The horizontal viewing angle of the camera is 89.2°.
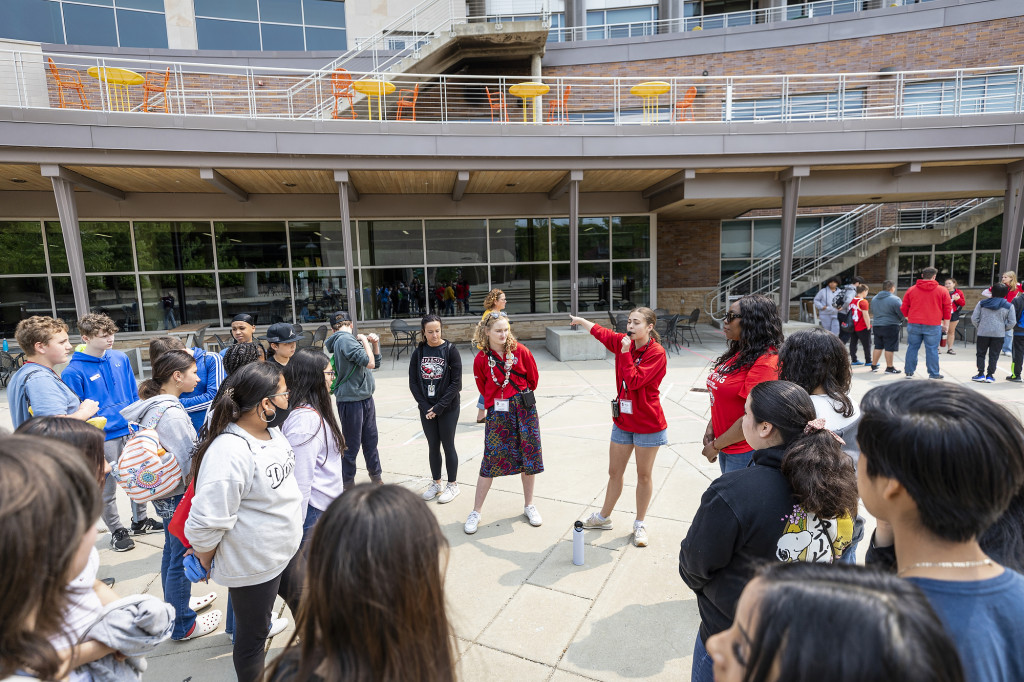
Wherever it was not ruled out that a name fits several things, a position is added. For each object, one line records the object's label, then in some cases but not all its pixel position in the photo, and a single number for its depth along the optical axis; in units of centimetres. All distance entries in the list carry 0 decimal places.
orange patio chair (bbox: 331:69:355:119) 1098
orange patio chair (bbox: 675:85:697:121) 1378
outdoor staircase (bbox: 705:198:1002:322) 1584
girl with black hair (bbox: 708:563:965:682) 72
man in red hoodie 829
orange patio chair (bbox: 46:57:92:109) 1323
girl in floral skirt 414
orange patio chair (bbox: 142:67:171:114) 1300
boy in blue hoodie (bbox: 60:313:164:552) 400
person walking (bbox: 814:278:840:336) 1142
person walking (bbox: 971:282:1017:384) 813
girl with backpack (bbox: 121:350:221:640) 286
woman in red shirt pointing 364
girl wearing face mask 212
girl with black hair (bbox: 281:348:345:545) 299
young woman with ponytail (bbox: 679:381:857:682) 169
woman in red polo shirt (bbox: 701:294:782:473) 300
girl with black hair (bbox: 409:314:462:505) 455
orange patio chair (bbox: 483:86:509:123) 1341
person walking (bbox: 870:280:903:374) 893
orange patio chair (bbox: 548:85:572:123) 1462
